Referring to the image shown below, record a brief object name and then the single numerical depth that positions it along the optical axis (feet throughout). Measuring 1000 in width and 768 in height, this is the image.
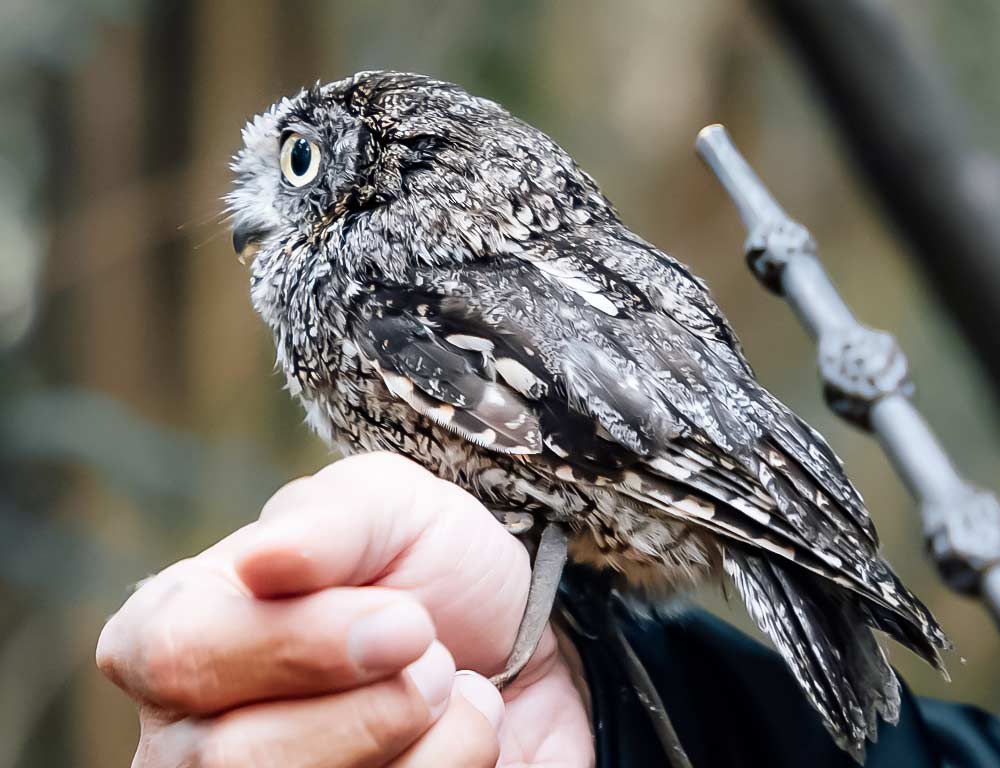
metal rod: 2.27
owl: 2.33
